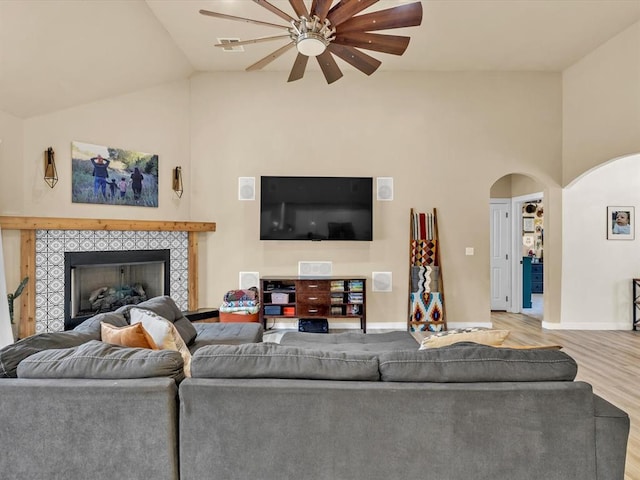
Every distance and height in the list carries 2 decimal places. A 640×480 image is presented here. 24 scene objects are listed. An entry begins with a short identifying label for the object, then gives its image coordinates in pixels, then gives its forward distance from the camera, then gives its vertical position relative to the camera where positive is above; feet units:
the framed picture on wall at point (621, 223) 16.38 +0.87
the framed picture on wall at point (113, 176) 13.30 +2.70
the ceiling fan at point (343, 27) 6.73 +4.47
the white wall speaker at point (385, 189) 16.52 +2.49
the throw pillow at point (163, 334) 6.51 -1.78
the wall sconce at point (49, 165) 12.34 +2.71
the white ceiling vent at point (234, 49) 14.27 +8.03
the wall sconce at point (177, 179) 16.08 +2.89
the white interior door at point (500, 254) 20.21 -0.75
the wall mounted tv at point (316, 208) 15.88 +1.53
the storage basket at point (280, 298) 15.43 -2.52
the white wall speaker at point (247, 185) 16.60 +2.69
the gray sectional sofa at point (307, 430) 4.43 -2.43
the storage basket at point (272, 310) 15.37 -3.05
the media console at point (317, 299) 15.25 -2.55
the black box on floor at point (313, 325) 15.49 -3.77
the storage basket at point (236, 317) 15.05 -3.29
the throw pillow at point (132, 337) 5.96 -1.67
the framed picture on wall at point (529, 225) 27.97 +1.32
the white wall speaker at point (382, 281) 16.46 -1.89
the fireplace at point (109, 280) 12.85 -1.61
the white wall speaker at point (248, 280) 16.51 -1.85
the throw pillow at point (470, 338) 5.82 -1.64
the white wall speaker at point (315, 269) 16.44 -1.31
